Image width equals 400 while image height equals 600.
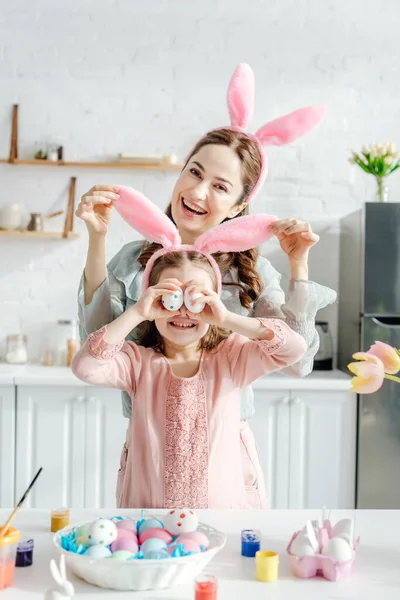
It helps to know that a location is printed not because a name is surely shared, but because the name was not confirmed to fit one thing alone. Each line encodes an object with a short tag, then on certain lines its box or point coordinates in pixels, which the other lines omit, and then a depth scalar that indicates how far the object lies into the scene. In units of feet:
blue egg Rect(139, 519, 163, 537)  3.77
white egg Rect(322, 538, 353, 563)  3.52
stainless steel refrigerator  10.18
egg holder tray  3.52
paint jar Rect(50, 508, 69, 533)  4.16
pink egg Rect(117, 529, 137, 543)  3.60
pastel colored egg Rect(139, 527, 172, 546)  3.64
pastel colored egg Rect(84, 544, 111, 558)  3.35
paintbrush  3.42
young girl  4.63
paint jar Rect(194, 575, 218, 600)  3.12
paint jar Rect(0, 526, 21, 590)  3.34
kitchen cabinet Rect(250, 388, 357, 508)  10.12
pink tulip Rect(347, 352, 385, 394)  3.90
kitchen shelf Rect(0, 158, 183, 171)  11.33
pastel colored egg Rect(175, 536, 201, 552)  3.48
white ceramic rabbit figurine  3.00
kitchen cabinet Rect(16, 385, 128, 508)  10.03
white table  3.34
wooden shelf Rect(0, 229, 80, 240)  11.15
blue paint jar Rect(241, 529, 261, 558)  3.79
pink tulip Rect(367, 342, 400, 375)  3.93
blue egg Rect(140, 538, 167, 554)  3.45
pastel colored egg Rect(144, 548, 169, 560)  3.36
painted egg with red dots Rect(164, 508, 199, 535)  3.73
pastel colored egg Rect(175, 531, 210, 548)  3.59
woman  4.95
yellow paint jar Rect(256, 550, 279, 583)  3.48
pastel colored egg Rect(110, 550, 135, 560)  3.32
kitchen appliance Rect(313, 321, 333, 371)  11.18
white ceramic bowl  3.26
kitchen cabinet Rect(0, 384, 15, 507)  9.96
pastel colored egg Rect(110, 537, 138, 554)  3.46
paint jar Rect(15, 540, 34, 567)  3.62
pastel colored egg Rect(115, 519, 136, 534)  3.78
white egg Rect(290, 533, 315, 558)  3.56
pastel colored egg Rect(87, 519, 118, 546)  3.50
